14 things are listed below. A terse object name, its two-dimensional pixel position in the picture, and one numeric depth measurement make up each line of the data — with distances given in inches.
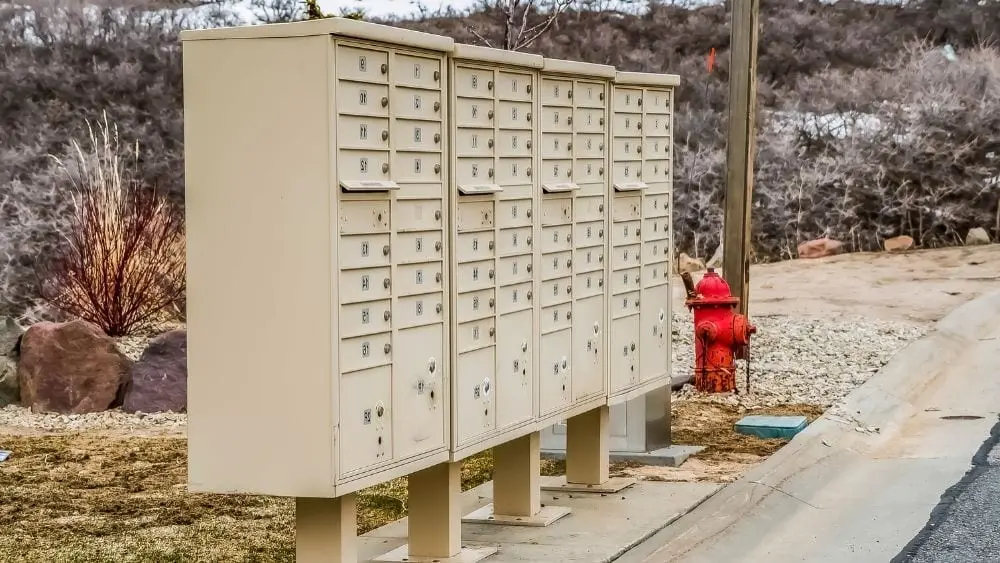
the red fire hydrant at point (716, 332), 424.5
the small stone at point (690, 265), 781.3
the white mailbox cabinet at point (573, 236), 267.4
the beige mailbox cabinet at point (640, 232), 300.7
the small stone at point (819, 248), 791.1
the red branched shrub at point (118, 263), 478.6
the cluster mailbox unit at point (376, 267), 193.2
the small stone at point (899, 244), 788.0
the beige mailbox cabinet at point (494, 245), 233.1
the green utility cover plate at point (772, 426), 365.7
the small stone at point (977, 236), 784.9
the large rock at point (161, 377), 409.7
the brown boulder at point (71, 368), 408.8
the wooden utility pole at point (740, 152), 468.1
